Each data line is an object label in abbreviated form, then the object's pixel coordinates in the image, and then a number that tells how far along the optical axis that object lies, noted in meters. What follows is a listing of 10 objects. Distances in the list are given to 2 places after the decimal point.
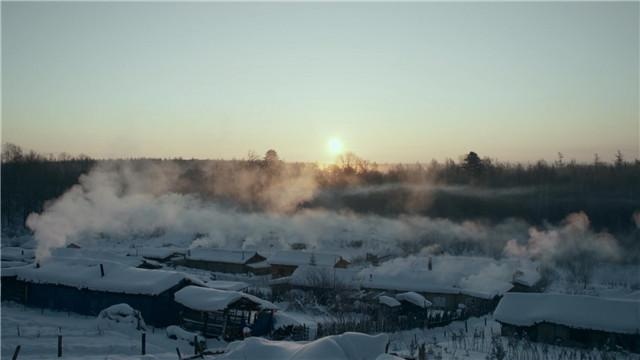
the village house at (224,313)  26.19
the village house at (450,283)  39.66
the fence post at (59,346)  19.80
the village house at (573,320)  25.88
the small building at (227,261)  53.00
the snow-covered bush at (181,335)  25.03
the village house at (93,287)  29.11
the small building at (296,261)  49.78
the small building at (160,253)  55.38
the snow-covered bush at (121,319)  26.02
